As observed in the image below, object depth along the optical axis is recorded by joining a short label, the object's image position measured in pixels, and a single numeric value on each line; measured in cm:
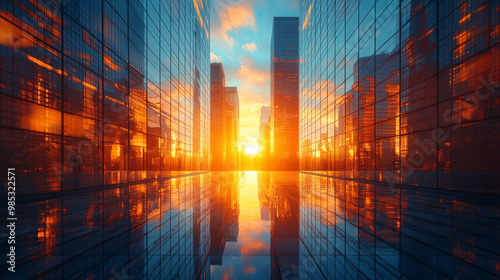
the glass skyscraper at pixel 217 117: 12688
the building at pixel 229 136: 18605
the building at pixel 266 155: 13418
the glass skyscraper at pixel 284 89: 11912
